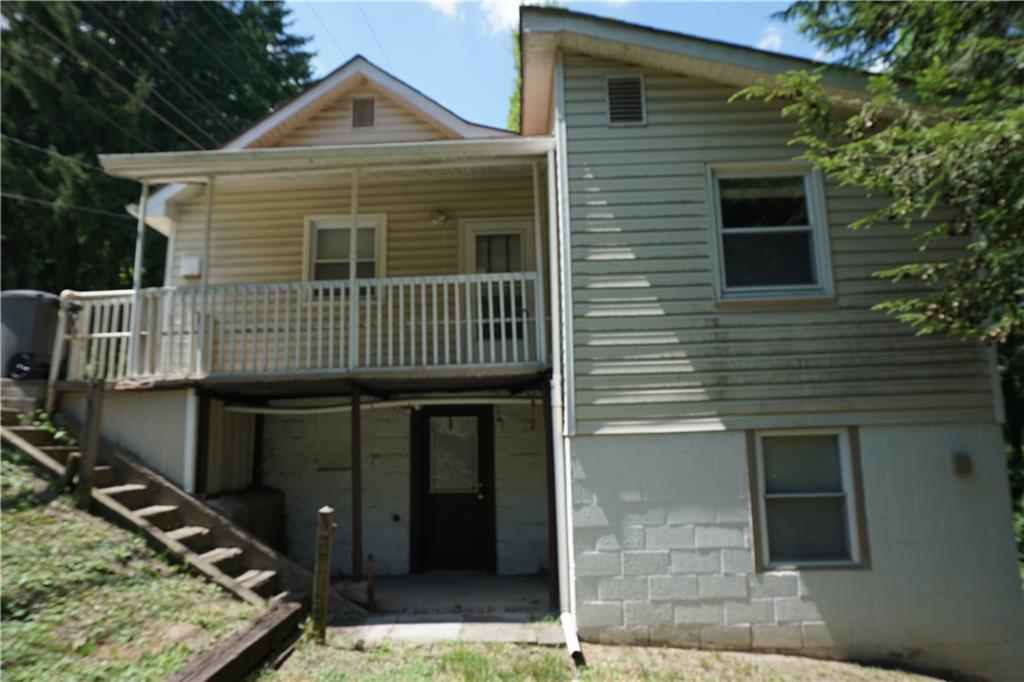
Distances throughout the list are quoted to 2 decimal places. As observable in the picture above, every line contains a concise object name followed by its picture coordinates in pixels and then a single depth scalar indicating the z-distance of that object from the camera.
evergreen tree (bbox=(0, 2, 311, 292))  15.30
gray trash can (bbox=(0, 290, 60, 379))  7.21
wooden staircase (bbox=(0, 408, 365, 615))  5.89
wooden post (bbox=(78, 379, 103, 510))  6.02
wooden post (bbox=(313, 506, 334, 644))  5.26
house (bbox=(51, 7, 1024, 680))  5.35
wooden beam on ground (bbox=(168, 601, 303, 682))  3.97
